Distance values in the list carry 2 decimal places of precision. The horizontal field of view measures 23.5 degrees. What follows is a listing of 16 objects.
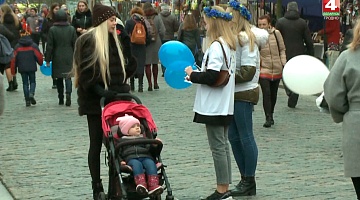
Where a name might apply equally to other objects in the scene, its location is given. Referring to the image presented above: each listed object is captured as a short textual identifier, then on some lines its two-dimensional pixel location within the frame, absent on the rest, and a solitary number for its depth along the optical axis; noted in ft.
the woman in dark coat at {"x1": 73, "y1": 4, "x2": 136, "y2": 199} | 24.34
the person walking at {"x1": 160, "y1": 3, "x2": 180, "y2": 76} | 69.15
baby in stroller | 22.49
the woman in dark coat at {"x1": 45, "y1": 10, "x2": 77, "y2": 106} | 51.11
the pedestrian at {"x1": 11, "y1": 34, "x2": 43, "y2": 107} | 52.60
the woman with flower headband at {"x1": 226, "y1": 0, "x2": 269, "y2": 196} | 25.61
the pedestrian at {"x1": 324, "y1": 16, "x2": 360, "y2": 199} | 18.31
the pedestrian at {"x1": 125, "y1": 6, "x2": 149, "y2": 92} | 59.62
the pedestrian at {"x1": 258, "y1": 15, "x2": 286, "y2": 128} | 43.01
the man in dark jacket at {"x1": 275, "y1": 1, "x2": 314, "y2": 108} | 50.52
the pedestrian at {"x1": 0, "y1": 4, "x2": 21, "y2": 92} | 58.85
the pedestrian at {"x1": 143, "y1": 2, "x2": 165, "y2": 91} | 61.46
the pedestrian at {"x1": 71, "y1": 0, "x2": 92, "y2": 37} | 55.31
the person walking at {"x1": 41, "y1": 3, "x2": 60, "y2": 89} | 68.28
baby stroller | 22.75
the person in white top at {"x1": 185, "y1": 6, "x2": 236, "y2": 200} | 24.17
